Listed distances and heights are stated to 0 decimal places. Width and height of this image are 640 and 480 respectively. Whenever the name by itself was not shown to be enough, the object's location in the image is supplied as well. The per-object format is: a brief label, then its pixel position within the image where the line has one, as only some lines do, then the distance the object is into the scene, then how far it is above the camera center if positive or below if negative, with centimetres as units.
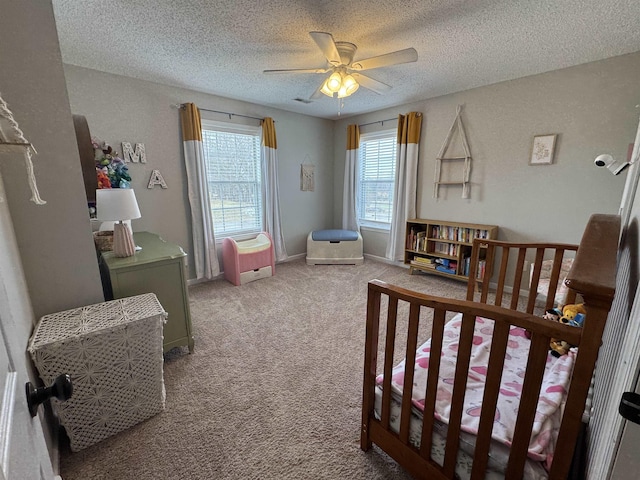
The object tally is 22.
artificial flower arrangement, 253 +17
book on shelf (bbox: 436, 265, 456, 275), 340 -102
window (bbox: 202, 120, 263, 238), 350 +12
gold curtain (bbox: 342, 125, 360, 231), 435 +6
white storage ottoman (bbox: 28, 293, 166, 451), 123 -83
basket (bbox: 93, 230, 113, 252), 205 -42
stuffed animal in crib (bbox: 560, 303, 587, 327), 145 -68
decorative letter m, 281 +32
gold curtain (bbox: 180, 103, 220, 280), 311 -12
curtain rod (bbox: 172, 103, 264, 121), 308 +89
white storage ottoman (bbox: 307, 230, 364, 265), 420 -95
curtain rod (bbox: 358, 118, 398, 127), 399 +94
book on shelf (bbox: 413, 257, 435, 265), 364 -97
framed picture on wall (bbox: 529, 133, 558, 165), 271 +37
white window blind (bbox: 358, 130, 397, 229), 415 +13
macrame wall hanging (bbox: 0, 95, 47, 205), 61 +9
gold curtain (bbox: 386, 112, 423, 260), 364 +8
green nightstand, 171 -61
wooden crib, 69 -60
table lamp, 181 -17
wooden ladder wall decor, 327 +37
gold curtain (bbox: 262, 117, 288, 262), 380 -2
